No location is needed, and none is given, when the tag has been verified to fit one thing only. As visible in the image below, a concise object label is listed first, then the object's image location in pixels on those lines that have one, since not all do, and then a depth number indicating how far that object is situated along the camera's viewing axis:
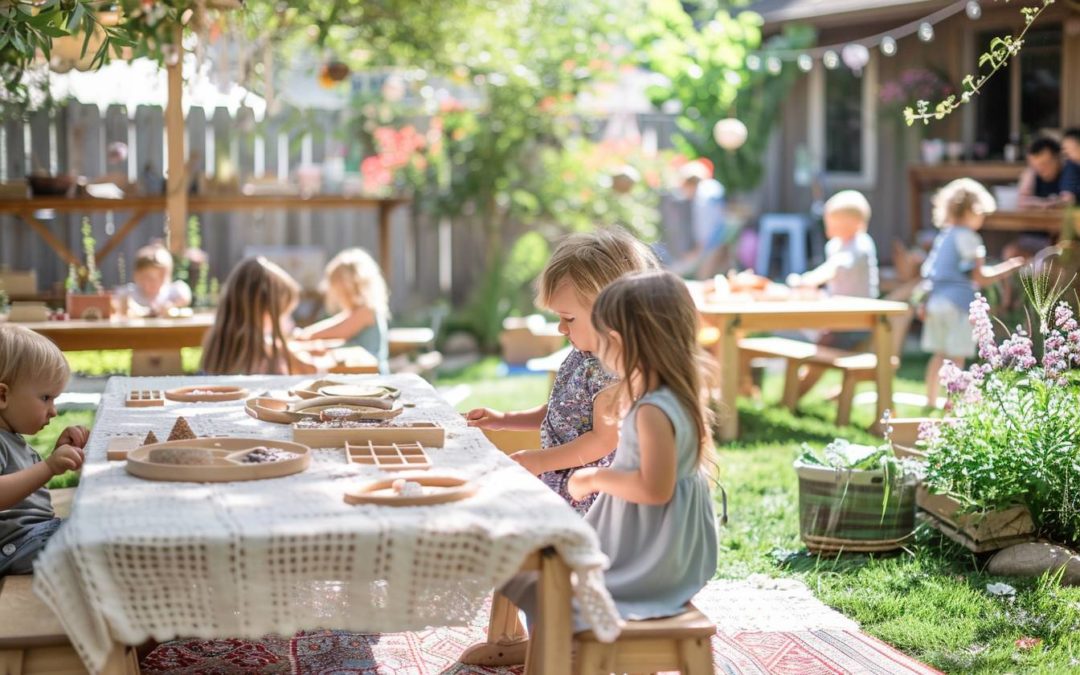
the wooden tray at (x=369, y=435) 3.39
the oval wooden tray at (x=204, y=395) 4.14
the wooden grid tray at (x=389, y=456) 3.10
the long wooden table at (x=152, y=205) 8.91
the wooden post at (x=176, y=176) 7.80
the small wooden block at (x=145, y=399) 4.02
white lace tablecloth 2.53
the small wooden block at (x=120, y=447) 3.15
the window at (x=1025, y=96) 12.51
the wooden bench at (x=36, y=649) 2.89
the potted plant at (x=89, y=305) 6.99
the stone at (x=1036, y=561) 4.74
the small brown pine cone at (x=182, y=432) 3.39
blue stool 14.39
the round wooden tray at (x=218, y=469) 2.91
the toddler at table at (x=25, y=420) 3.56
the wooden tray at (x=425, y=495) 2.73
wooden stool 2.93
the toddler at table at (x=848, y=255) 8.47
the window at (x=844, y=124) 14.59
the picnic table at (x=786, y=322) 7.68
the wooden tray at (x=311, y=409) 3.68
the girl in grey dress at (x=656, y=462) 3.12
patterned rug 3.99
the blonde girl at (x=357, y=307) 7.43
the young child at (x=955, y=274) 8.14
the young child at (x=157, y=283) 7.57
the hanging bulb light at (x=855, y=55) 12.33
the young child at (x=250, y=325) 5.76
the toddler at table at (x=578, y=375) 3.80
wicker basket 5.19
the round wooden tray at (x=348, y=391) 4.04
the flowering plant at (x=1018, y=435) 4.88
